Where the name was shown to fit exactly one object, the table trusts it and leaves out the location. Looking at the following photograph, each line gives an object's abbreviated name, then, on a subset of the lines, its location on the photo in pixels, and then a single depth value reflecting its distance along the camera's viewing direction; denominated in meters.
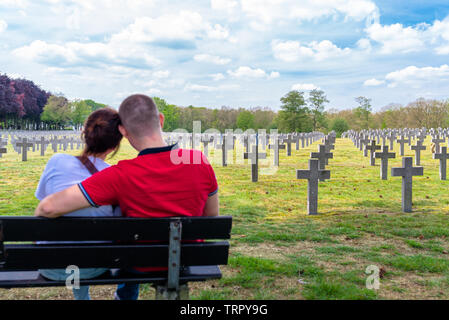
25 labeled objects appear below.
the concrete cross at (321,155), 12.79
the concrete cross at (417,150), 18.50
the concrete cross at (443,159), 13.84
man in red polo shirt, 2.61
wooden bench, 2.72
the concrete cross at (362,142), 28.44
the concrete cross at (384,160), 14.51
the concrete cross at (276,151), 19.69
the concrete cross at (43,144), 26.63
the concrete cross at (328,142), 18.88
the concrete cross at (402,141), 23.98
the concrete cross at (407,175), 8.77
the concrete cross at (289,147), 26.30
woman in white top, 2.75
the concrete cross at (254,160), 13.96
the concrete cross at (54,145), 30.65
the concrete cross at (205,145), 23.12
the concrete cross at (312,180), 8.56
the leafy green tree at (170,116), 55.11
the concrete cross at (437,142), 21.37
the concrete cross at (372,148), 19.12
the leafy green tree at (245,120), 60.41
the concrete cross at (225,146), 19.81
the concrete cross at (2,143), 24.09
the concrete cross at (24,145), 22.91
